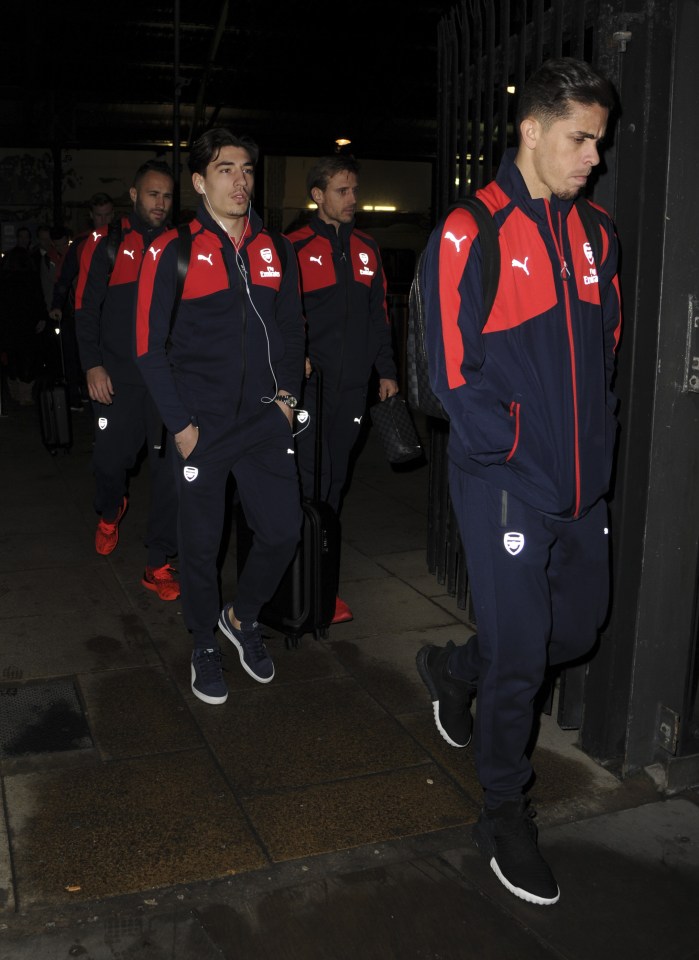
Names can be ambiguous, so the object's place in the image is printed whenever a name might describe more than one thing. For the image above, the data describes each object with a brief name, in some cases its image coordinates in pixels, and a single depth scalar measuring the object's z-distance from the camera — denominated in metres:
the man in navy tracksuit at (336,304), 5.12
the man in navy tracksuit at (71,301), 8.94
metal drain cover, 3.90
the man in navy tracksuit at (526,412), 2.92
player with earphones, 4.05
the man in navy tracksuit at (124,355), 5.51
